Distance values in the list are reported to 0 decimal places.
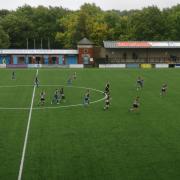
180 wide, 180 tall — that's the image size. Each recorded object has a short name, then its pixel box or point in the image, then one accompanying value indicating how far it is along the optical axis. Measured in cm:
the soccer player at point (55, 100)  4684
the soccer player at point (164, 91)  5243
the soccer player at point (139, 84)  5993
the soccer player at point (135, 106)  4144
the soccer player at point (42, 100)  4531
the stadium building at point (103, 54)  10656
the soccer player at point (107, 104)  4335
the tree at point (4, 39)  12588
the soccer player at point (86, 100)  4509
